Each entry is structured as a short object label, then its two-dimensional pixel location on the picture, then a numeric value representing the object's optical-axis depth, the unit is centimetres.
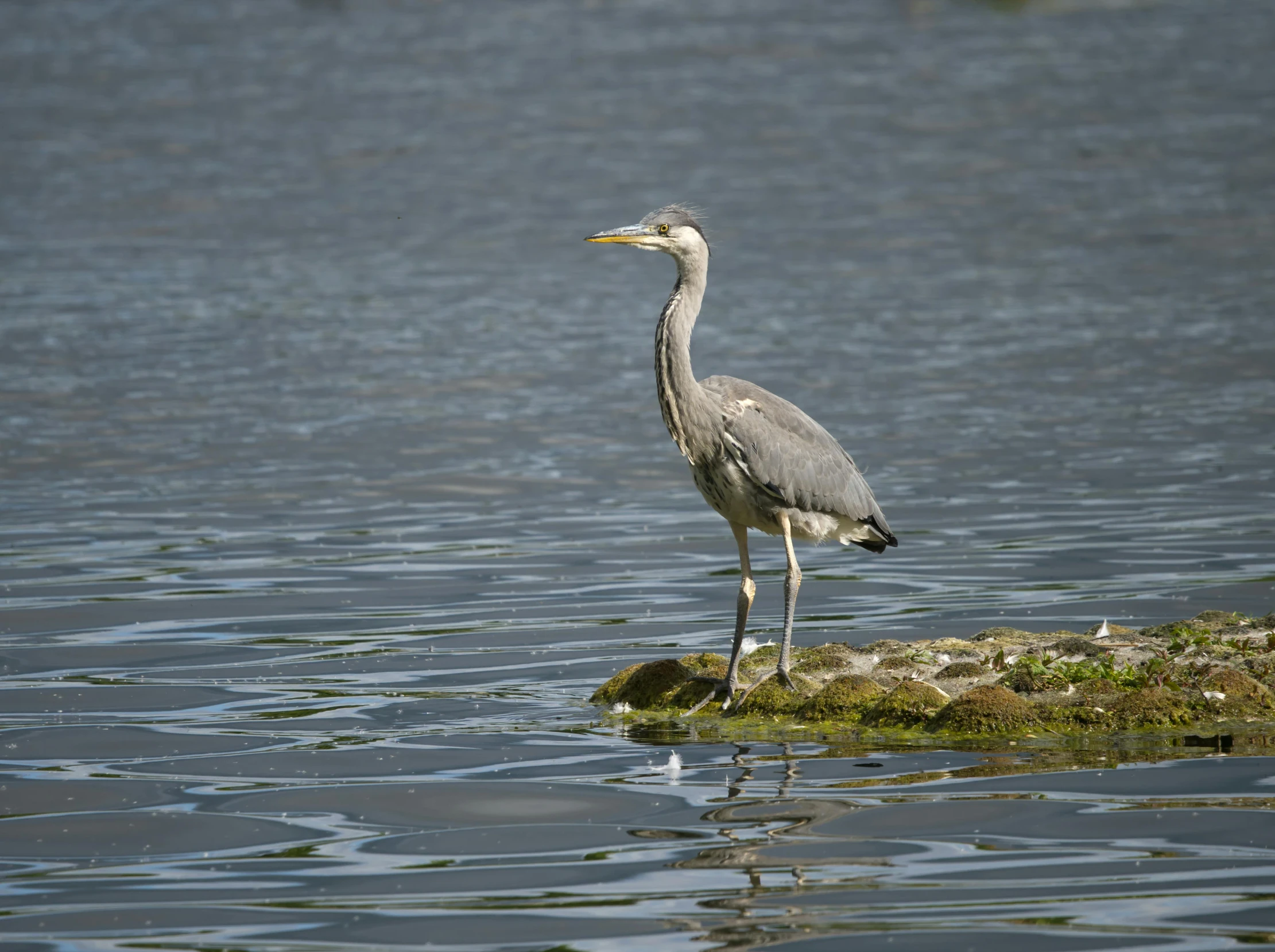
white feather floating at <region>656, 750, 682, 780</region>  1723
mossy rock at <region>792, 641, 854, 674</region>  2017
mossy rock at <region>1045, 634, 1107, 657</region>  1939
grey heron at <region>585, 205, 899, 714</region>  1977
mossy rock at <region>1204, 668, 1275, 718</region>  1783
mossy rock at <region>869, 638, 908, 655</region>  2039
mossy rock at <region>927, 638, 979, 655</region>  2014
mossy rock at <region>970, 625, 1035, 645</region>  2050
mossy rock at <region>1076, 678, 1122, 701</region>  1814
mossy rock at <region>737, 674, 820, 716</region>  1914
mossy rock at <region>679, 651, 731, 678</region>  2030
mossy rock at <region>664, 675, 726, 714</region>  1978
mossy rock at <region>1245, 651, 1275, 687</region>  1837
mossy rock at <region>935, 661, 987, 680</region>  1931
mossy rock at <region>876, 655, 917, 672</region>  1980
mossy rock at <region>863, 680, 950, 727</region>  1827
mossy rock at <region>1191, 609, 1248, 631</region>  2030
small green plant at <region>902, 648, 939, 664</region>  1986
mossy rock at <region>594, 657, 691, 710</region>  1991
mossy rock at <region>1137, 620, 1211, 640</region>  1936
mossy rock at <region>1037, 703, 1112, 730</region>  1786
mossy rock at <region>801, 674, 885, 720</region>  1870
